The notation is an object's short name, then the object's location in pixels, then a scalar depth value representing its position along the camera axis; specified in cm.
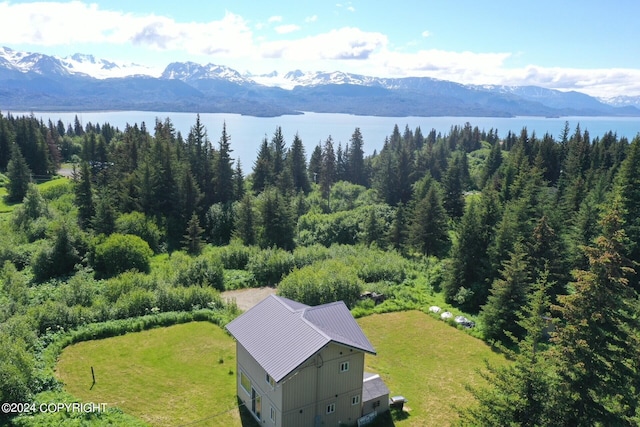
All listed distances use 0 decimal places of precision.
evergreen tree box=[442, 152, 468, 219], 6394
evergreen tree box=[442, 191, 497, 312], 3462
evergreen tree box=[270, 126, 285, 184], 7555
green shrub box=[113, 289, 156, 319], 3040
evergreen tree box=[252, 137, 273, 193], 7231
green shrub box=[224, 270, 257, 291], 3862
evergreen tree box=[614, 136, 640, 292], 3572
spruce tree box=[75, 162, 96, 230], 5403
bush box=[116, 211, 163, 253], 4944
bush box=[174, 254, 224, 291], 3691
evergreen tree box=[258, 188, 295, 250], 5188
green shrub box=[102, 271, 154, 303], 3244
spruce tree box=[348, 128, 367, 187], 9600
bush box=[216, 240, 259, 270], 4350
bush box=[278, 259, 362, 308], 3328
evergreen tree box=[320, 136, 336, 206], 7597
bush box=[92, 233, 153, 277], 4081
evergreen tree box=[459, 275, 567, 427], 1416
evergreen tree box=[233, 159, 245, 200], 6575
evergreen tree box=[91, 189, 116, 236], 4838
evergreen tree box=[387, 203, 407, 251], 5284
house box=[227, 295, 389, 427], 1728
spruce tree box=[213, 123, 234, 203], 6469
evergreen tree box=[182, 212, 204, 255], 5000
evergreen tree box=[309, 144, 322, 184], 9331
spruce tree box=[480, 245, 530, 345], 2875
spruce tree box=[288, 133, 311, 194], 8126
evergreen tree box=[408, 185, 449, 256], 4956
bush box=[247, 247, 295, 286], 3991
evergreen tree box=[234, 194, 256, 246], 5203
